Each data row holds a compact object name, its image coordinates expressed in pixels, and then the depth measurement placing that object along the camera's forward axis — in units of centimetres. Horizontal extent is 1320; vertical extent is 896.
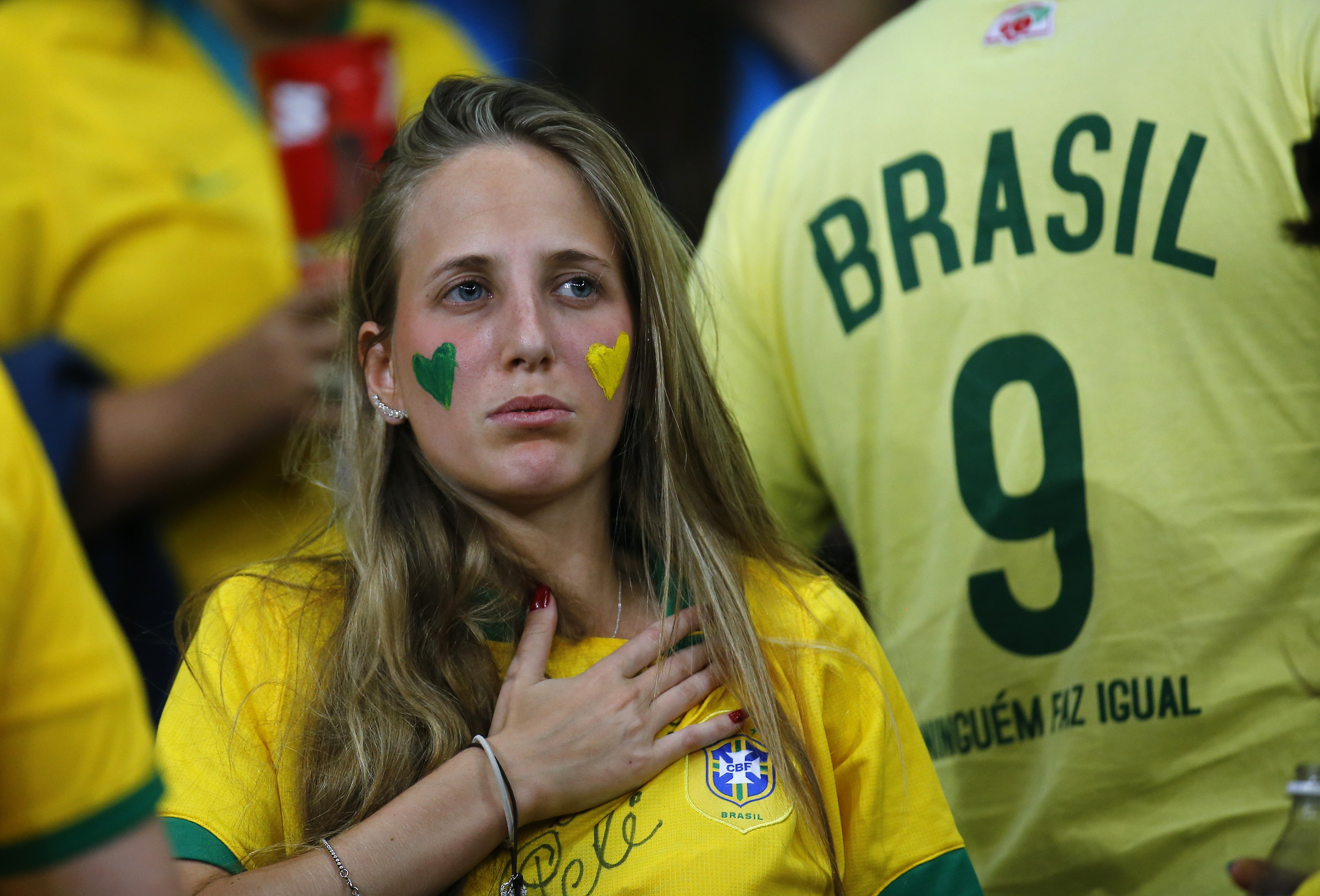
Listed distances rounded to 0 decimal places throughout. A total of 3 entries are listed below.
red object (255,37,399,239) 616
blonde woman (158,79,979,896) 577
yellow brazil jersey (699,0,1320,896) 588
